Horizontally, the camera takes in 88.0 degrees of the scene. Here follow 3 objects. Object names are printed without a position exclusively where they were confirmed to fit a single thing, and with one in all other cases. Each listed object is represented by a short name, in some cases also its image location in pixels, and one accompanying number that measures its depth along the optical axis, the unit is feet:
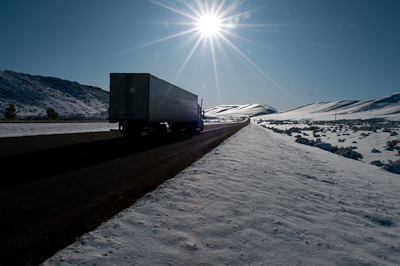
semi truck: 46.19
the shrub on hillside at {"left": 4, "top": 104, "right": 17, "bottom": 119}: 161.89
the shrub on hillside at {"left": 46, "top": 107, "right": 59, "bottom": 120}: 157.58
